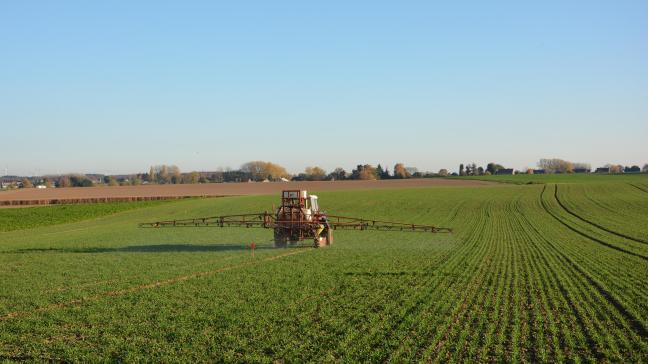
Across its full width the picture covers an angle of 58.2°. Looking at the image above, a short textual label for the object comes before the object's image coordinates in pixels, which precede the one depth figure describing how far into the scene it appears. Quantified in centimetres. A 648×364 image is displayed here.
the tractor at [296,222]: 3008
